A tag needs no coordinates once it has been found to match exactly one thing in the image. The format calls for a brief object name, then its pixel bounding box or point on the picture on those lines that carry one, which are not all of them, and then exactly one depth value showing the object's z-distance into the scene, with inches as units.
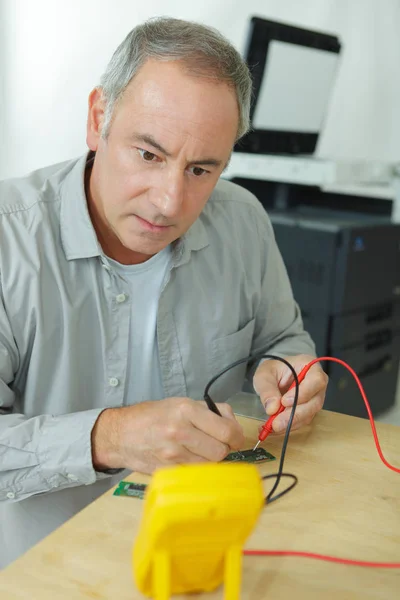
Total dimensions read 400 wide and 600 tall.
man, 37.0
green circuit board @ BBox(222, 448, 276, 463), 36.7
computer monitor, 86.4
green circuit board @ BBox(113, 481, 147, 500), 32.6
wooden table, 26.4
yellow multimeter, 20.5
